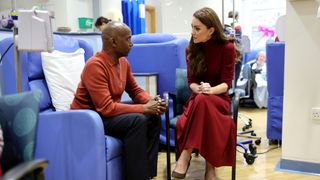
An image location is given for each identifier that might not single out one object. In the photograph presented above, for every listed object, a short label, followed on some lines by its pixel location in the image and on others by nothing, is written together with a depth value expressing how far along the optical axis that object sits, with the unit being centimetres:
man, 197
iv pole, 193
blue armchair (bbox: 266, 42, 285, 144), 306
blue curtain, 573
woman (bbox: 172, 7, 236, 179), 215
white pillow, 235
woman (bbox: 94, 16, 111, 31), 448
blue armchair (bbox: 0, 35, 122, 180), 184
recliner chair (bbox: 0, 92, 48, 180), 126
